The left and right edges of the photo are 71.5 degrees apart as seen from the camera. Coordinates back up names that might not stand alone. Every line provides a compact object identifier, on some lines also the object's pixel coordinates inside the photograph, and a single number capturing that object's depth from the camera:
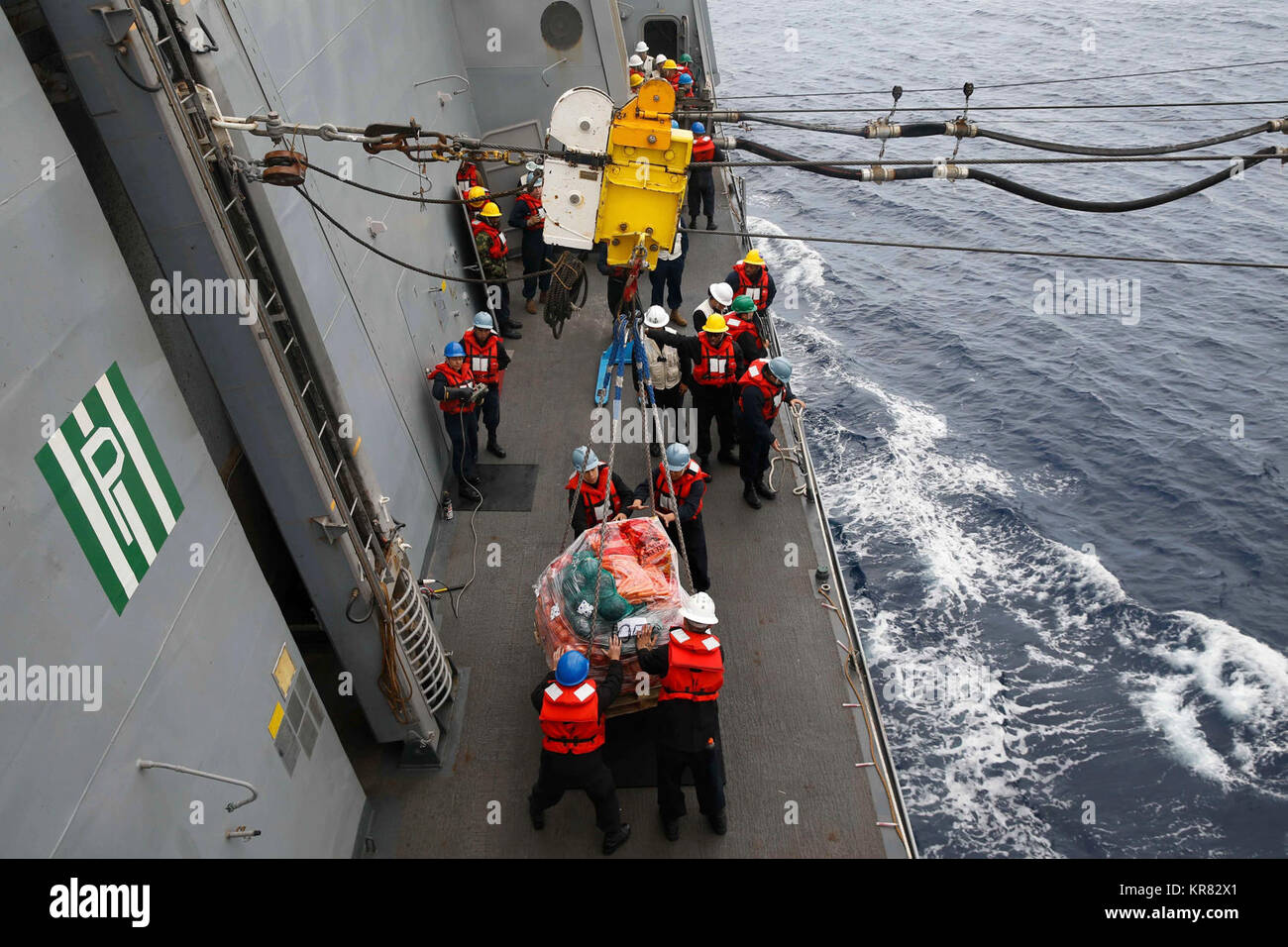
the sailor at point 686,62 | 17.25
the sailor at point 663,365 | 9.72
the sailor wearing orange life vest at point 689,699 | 5.91
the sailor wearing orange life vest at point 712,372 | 9.22
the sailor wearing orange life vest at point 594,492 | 7.53
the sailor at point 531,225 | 11.72
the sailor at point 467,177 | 10.95
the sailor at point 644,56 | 15.99
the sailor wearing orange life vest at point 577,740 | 5.59
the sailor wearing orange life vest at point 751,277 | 10.55
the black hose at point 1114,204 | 5.64
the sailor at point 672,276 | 11.58
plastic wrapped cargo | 6.51
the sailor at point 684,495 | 7.80
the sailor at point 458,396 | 8.69
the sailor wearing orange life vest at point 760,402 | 8.89
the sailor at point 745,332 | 9.69
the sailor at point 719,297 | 9.77
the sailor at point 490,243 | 10.94
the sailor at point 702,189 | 12.76
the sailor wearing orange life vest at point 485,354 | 9.01
